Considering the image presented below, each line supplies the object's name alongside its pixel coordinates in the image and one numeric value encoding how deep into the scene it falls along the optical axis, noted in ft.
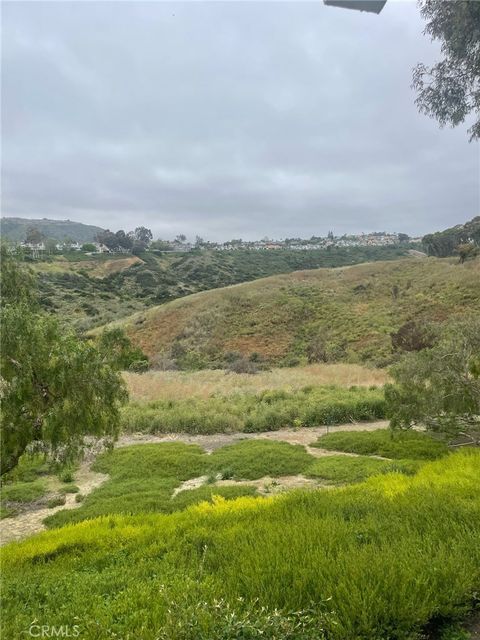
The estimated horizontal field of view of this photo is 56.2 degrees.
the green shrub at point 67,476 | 36.52
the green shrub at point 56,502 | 31.32
